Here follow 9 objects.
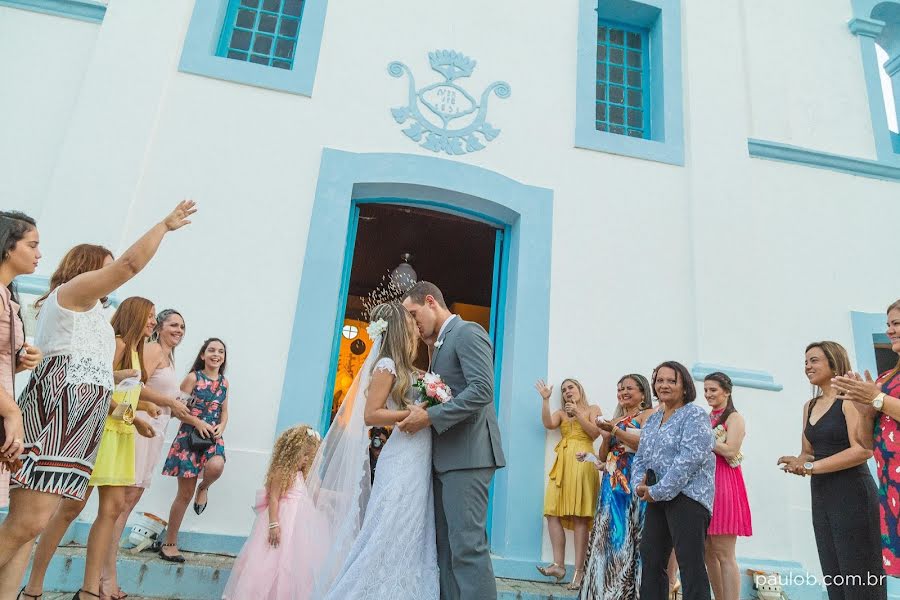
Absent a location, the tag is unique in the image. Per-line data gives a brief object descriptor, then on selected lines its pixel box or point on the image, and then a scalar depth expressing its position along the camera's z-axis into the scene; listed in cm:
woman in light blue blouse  383
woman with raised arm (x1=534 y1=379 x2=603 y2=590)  526
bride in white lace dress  319
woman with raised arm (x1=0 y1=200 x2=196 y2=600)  277
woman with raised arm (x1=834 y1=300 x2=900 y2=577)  307
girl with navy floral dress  467
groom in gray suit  313
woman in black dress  339
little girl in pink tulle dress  383
